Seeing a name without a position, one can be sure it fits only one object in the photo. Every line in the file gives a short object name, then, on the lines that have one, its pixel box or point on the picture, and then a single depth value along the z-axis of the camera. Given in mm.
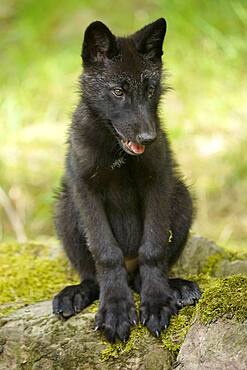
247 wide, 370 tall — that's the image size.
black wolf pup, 7691
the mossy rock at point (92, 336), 7035
